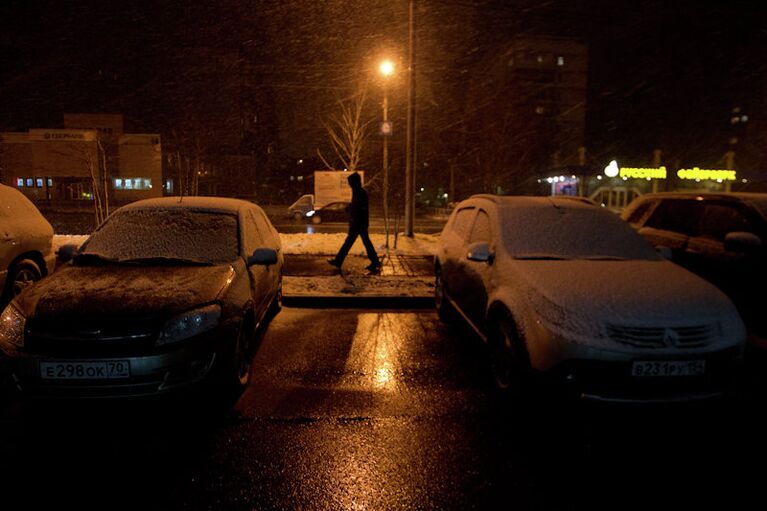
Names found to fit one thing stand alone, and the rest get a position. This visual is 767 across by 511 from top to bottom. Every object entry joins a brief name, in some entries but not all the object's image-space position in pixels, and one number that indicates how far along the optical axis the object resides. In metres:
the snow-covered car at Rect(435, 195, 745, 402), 3.28
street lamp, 13.50
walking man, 9.61
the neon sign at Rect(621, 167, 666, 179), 27.34
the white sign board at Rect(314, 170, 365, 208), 16.66
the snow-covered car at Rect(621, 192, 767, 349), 5.10
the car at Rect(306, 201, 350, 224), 24.20
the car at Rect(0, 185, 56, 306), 5.92
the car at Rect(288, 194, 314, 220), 26.28
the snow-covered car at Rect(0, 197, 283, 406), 3.26
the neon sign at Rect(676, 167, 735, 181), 26.81
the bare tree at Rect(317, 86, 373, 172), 16.80
